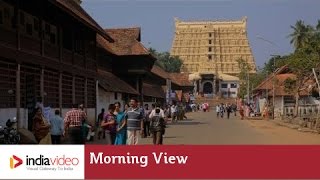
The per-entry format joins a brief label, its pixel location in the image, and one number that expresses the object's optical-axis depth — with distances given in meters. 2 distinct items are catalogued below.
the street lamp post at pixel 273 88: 38.42
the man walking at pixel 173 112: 32.85
